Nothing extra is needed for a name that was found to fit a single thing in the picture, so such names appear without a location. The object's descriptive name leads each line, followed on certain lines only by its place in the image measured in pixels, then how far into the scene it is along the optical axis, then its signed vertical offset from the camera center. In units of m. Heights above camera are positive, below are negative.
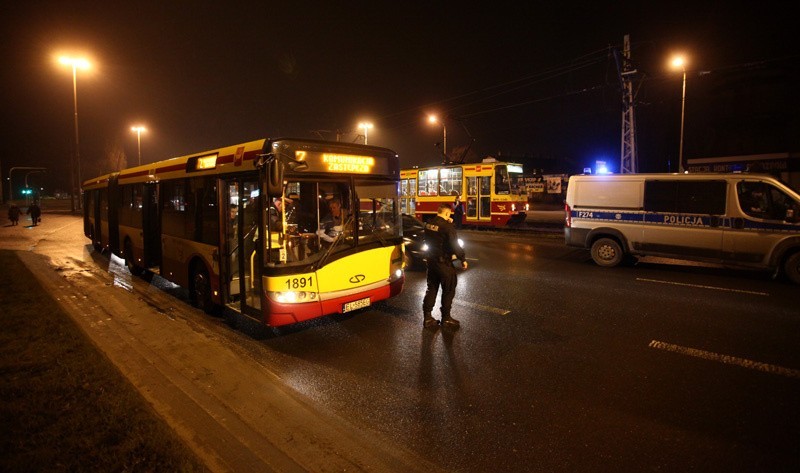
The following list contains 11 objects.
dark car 12.26 -1.24
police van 9.56 -0.36
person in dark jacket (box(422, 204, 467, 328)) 6.65 -0.85
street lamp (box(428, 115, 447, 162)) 32.88 +6.10
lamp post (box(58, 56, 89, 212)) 28.83 +9.09
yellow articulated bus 5.83 -0.37
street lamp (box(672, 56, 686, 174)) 20.28 +6.45
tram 21.44 +0.62
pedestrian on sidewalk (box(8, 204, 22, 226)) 28.23 -0.70
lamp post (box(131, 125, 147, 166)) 42.12 +6.87
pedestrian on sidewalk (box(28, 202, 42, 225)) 28.39 -0.61
